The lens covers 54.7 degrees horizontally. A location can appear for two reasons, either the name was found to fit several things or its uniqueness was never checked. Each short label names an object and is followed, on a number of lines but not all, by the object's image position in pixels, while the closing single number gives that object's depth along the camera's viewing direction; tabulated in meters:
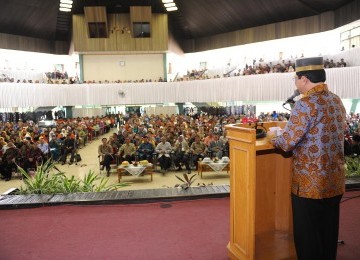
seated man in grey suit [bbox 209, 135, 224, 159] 10.10
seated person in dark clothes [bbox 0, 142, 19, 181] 9.43
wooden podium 2.54
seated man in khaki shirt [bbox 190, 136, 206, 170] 10.18
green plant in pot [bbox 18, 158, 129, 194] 5.21
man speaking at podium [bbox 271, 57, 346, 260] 2.21
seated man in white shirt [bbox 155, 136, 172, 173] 9.85
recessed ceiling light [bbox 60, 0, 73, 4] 21.31
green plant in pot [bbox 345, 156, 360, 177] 5.97
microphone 2.56
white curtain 15.41
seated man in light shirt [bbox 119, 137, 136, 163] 10.07
